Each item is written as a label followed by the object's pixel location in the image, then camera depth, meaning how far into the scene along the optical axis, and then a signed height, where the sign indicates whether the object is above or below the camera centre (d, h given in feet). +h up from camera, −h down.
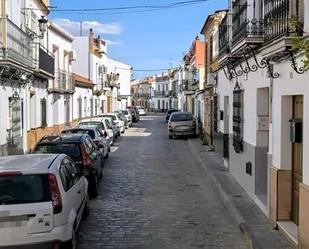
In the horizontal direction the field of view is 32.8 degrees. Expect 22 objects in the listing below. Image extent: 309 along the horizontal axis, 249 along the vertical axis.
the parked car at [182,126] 103.83 -3.89
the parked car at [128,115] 152.58 -2.53
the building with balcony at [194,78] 119.51 +7.61
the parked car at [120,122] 113.00 -3.49
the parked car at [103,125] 79.51 -2.92
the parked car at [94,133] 59.16 -3.11
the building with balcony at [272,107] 24.14 -0.05
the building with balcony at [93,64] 150.41 +12.34
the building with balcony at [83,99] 115.34 +1.75
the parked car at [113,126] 91.18 -3.72
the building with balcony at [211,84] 70.54 +3.40
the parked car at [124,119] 133.55 -3.25
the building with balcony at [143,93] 382.83 +10.14
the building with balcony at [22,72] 51.34 +3.89
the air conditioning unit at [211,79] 67.72 +3.97
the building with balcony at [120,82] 209.56 +11.36
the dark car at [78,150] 40.06 -3.39
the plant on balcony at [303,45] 17.18 +2.05
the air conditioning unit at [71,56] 107.96 +10.56
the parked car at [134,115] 181.82 -3.14
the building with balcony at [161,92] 333.42 +9.25
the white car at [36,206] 21.48 -4.19
